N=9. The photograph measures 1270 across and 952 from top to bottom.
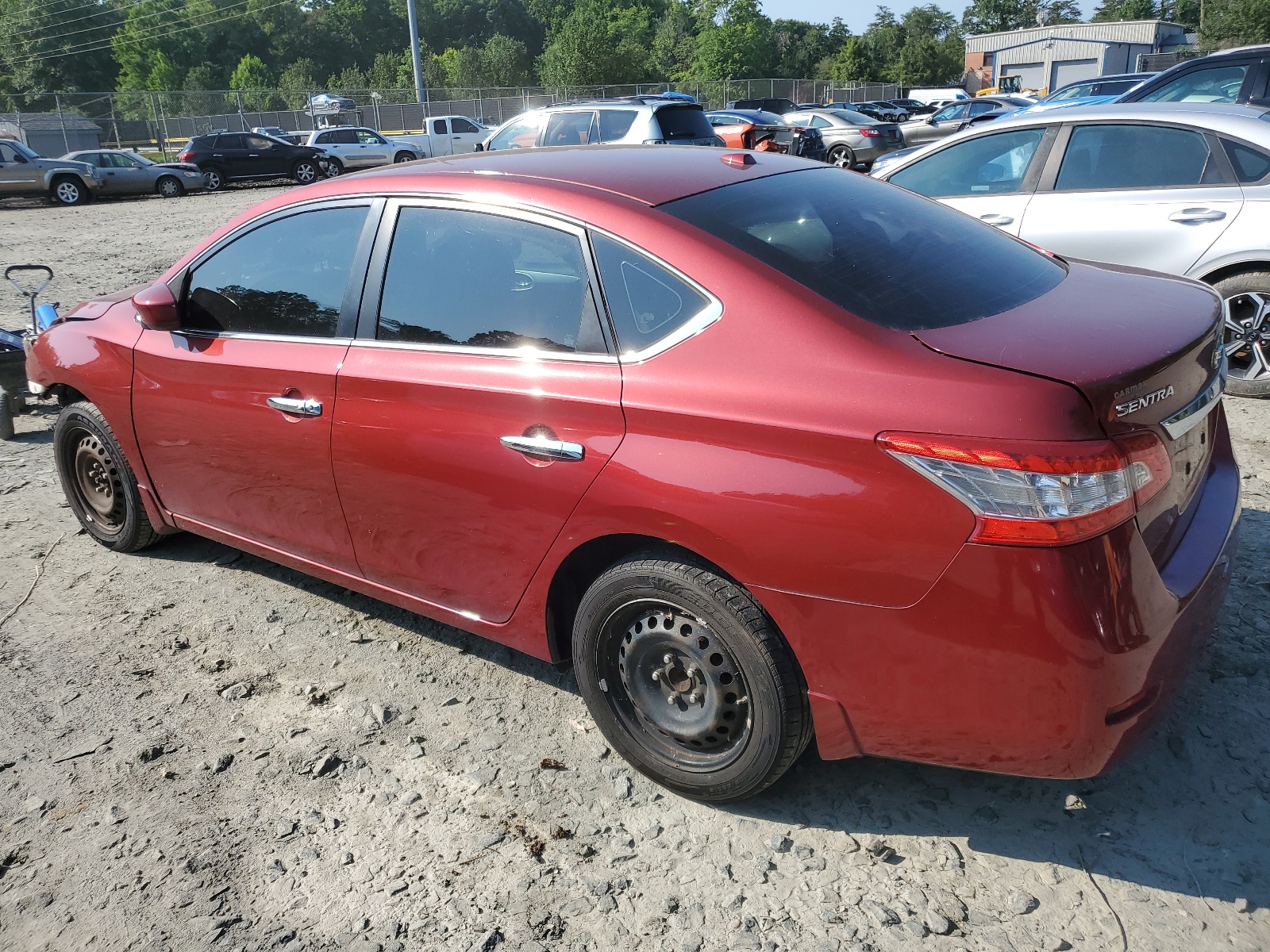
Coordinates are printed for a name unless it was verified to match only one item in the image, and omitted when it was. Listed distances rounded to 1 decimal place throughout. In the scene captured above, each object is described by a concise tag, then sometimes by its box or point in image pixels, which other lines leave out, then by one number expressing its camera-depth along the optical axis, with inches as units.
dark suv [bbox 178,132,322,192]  1071.6
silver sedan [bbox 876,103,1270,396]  219.8
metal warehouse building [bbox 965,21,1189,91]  2331.4
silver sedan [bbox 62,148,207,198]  995.3
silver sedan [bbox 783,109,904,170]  946.7
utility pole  1492.6
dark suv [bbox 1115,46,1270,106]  362.9
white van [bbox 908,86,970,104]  1933.8
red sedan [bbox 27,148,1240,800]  86.2
